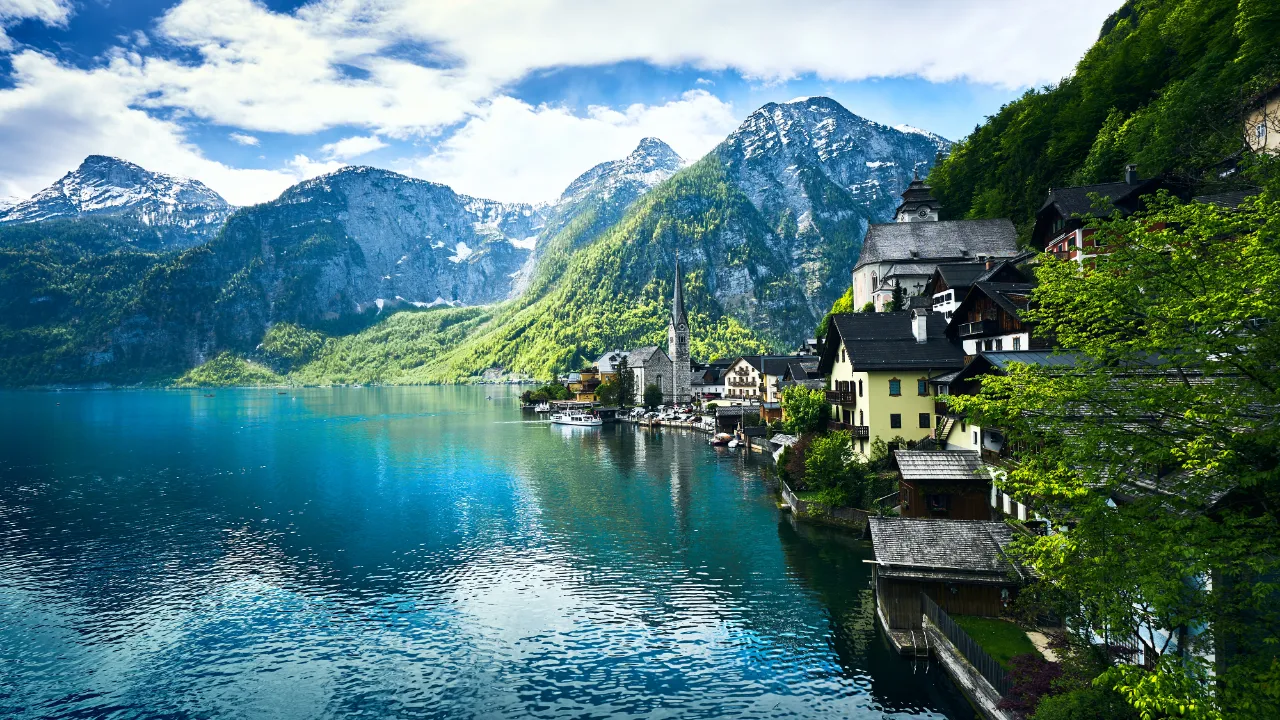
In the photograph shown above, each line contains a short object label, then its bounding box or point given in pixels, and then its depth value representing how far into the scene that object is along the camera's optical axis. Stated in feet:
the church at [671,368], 570.46
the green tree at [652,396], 541.34
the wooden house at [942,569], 98.73
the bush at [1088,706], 61.98
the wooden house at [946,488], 127.54
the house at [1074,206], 156.76
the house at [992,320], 153.48
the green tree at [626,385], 567.59
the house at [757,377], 374.02
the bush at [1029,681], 73.20
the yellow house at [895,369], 174.50
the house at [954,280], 203.21
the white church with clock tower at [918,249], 276.82
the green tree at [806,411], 212.23
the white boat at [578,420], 477.36
